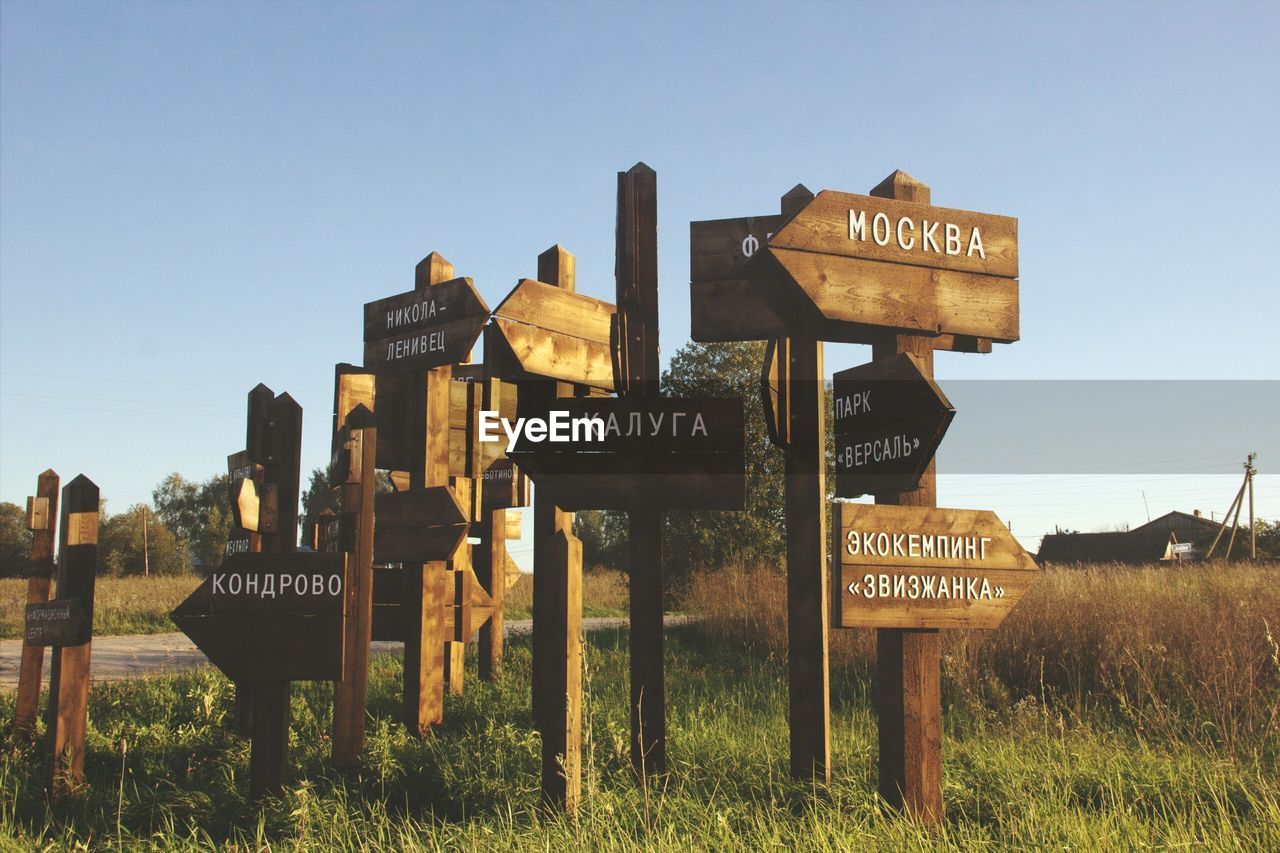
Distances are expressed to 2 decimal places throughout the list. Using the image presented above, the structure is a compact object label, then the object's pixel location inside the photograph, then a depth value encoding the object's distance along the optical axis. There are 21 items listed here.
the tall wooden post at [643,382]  4.45
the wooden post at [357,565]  5.23
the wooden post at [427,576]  6.21
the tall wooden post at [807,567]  4.27
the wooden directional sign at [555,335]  4.52
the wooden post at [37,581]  6.46
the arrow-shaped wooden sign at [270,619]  4.40
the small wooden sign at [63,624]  5.65
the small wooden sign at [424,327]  6.27
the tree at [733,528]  17.98
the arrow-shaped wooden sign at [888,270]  3.93
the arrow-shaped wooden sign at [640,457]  4.14
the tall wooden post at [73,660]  5.42
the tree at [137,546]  44.78
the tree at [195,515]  51.22
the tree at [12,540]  43.78
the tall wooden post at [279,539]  4.45
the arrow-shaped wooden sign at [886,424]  3.63
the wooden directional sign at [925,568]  3.68
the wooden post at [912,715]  3.83
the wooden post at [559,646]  3.94
